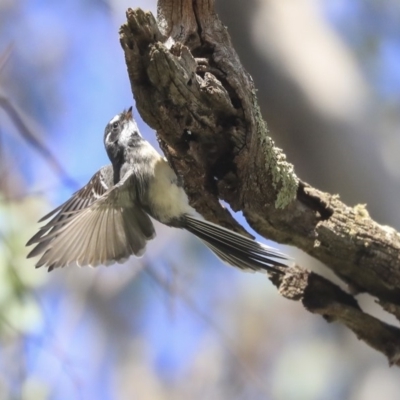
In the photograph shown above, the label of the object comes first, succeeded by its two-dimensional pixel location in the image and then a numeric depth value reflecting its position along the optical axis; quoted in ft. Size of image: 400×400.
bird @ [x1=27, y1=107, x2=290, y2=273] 22.17
